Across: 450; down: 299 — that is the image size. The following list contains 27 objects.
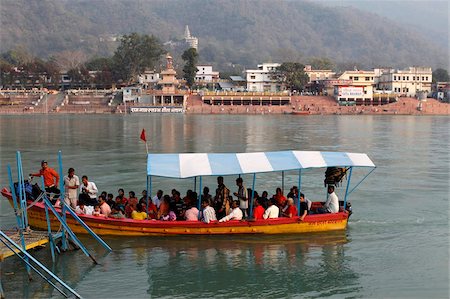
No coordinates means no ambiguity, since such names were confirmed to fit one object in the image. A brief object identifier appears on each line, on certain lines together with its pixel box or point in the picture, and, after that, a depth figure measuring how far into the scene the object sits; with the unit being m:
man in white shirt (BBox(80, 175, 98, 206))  14.15
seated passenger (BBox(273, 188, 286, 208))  14.16
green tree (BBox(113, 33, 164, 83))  94.88
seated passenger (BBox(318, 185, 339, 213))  14.19
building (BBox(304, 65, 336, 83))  104.69
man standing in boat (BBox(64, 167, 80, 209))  13.49
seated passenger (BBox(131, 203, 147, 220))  13.67
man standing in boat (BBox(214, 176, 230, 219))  13.70
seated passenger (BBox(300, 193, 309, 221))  14.18
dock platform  10.82
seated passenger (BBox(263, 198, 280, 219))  13.77
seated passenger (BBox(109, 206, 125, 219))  13.73
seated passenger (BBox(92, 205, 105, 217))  13.53
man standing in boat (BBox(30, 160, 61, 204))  14.03
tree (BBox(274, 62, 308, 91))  93.62
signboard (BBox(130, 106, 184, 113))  81.88
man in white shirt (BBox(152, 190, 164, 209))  14.02
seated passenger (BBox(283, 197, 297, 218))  13.88
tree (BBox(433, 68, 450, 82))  120.01
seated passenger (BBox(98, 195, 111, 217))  13.63
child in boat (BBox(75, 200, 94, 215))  13.55
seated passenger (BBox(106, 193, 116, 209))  14.08
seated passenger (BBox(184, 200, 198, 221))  13.56
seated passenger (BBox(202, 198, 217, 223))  13.41
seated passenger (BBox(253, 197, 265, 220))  13.77
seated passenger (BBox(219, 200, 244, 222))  13.59
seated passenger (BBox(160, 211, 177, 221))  13.60
